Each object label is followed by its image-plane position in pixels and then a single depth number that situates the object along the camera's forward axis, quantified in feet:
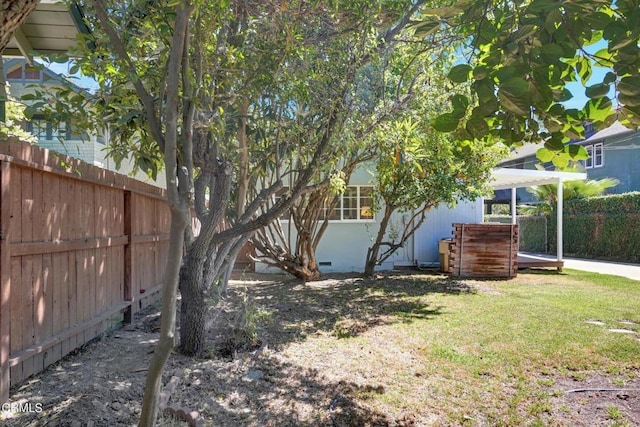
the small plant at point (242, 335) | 15.57
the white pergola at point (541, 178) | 42.60
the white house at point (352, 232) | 42.09
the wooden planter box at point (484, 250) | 38.47
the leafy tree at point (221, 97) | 7.65
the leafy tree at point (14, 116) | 18.49
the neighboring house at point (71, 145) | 38.31
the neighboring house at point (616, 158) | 68.03
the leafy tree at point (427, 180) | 29.78
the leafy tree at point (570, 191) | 63.16
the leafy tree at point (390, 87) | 19.69
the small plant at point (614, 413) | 11.80
